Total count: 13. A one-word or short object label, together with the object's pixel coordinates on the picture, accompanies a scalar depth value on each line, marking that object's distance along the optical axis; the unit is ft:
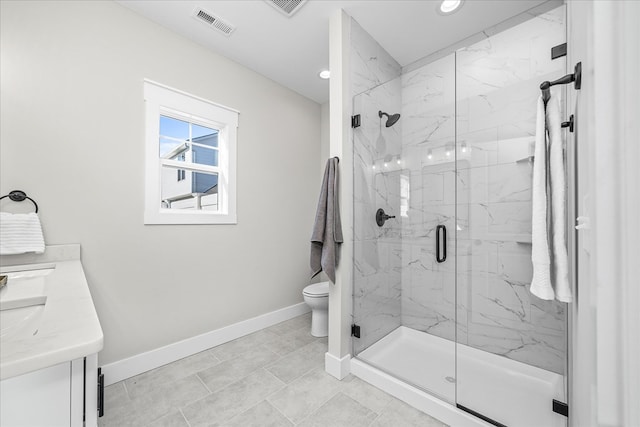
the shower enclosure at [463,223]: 5.92
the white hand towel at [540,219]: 3.67
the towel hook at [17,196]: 4.77
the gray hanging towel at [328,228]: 6.15
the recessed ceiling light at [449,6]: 6.10
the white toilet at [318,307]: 7.89
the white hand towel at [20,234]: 4.58
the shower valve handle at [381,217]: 7.08
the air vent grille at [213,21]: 6.35
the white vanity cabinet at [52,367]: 1.53
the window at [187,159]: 6.49
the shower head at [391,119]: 7.37
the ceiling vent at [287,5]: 6.01
